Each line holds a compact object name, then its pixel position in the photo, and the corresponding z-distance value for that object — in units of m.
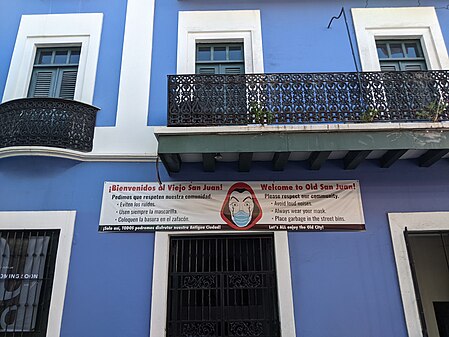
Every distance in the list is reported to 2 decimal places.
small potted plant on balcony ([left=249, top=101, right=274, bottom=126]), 5.63
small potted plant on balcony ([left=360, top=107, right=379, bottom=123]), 5.70
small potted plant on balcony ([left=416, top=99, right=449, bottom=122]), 5.66
